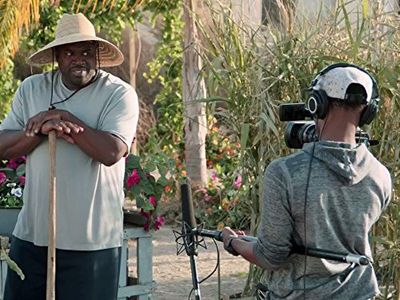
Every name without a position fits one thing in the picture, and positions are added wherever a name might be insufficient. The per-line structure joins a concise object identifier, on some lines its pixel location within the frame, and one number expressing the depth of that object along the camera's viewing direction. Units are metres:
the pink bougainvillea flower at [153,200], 5.74
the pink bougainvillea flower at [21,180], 5.90
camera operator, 3.25
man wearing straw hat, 4.45
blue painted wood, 5.43
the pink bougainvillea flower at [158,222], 5.67
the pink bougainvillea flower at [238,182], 5.80
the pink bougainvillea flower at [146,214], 5.55
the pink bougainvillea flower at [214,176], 11.78
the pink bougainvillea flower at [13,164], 6.11
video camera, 3.45
